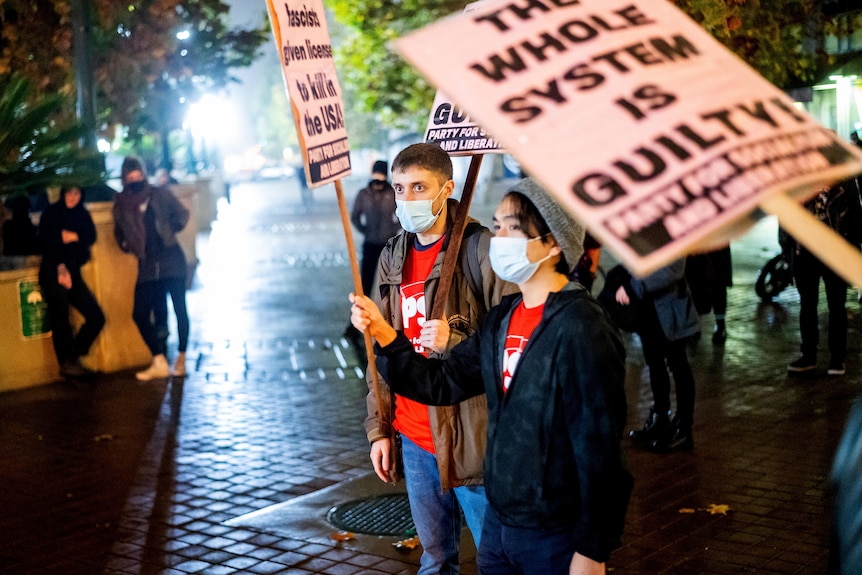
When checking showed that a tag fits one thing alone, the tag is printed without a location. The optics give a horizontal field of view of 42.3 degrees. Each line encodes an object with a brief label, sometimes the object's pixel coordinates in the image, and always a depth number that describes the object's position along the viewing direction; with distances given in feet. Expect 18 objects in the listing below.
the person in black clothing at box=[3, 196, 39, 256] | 38.58
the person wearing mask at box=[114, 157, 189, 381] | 35.14
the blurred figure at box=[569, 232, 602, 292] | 31.83
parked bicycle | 46.75
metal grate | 21.02
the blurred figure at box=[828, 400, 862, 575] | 8.39
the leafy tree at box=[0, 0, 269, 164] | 44.16
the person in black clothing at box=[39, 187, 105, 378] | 35.01
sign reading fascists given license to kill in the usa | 12.32
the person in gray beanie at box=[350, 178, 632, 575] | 10.41
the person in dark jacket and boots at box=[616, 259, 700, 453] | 25.11
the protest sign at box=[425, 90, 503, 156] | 15.57
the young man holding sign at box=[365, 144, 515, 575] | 13.30
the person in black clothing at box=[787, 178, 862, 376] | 30.19
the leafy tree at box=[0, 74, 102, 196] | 34.27
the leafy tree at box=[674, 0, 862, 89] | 34.76
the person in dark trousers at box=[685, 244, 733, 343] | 30.37
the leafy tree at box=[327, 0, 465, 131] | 65.21
